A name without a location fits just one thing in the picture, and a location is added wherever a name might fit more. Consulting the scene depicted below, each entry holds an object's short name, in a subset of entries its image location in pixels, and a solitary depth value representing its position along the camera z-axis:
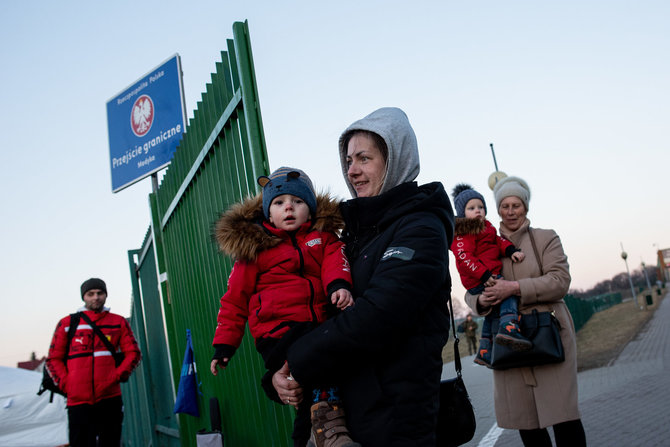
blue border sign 6.50
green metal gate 3.09
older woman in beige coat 3.20
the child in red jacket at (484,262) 3.43
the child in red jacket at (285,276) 1.93
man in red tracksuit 5.43
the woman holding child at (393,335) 1.71
